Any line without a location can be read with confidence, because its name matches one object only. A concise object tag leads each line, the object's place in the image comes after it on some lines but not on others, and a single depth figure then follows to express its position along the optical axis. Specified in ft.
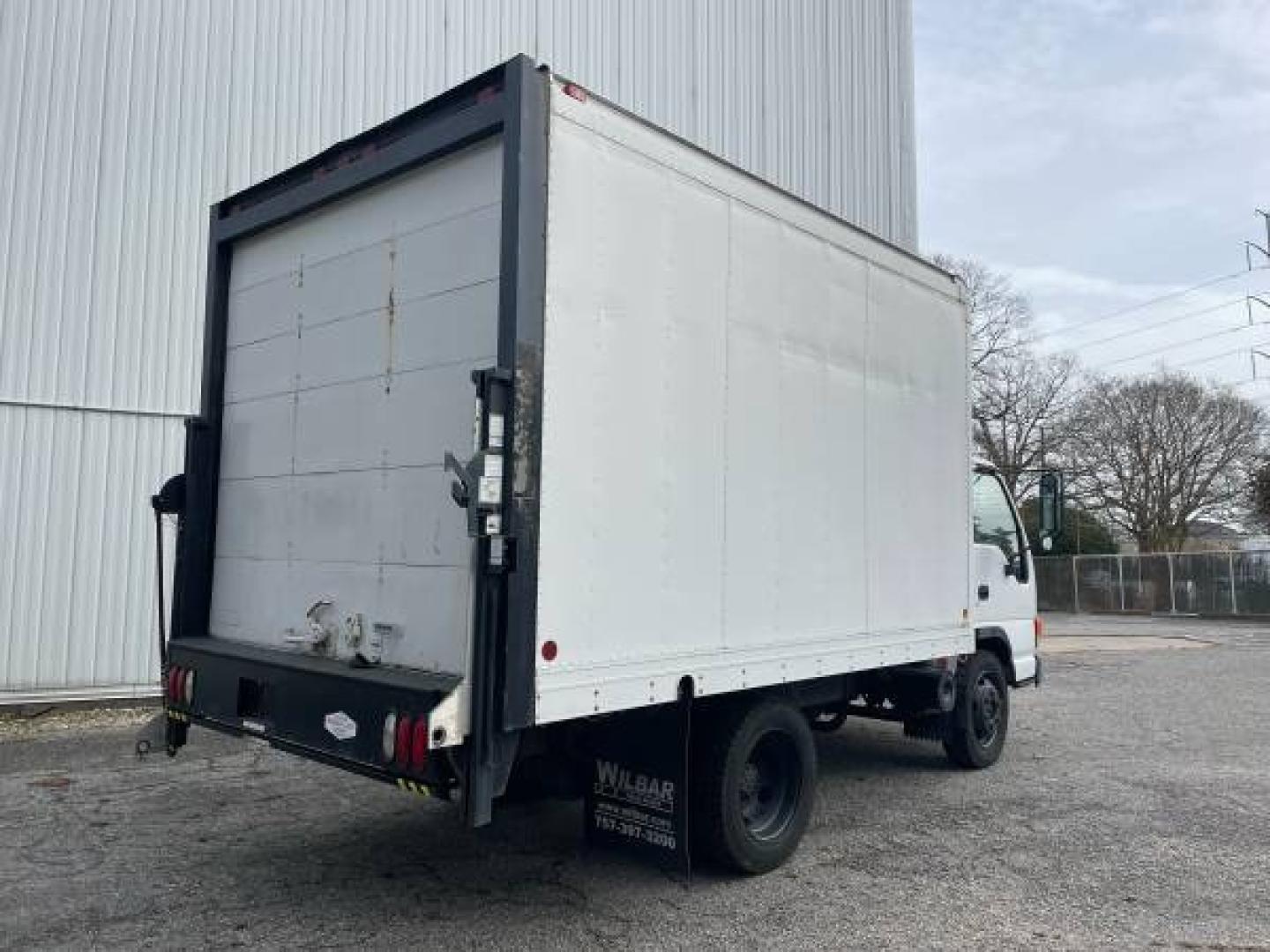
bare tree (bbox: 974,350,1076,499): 124.67
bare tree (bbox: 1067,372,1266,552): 118.42
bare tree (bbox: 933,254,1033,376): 127.95
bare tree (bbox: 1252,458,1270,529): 93.15
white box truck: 12.48
